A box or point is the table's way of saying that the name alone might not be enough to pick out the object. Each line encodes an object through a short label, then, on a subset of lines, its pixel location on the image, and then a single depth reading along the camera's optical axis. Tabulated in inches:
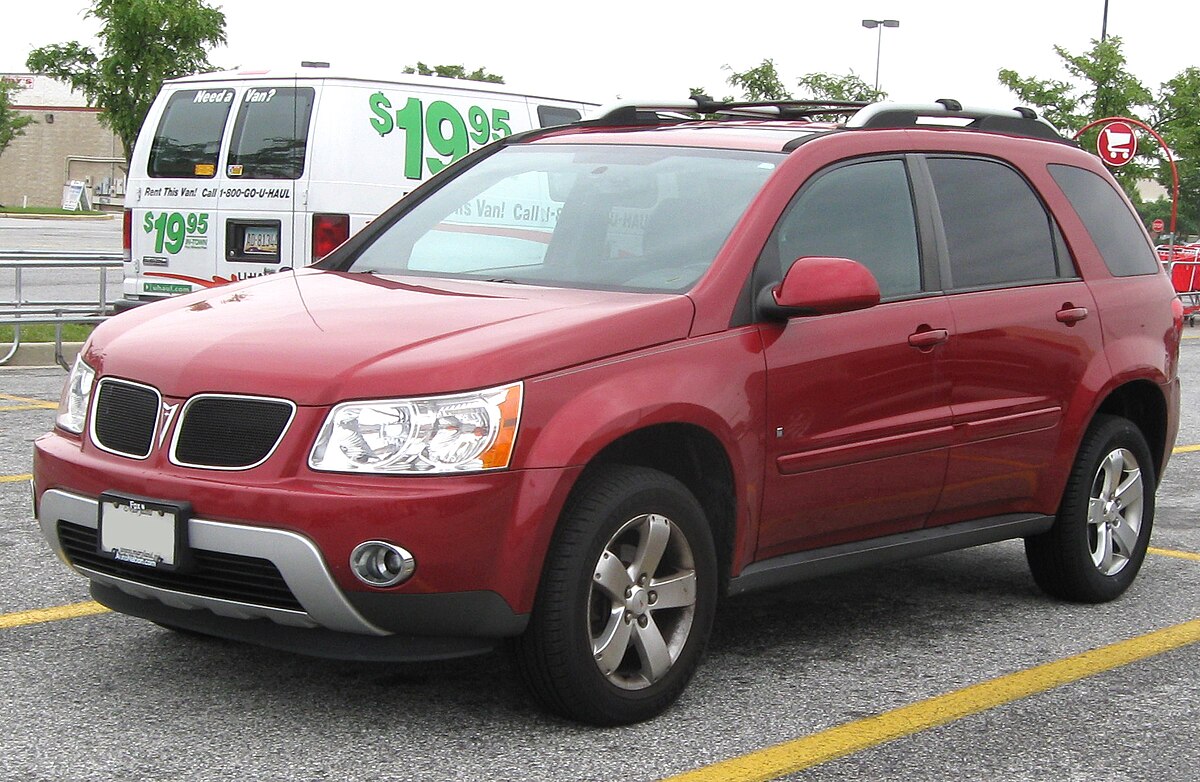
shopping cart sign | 1048.2
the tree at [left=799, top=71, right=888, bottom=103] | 1359.5
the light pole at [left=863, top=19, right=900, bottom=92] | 1765.5
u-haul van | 459.8
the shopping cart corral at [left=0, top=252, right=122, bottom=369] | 536.1
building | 3732.8
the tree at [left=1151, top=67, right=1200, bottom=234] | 1413.6
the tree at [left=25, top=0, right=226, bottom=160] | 1326.3
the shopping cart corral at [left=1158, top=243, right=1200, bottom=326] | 969.0
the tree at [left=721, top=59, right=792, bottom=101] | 1221.1
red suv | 159.6
